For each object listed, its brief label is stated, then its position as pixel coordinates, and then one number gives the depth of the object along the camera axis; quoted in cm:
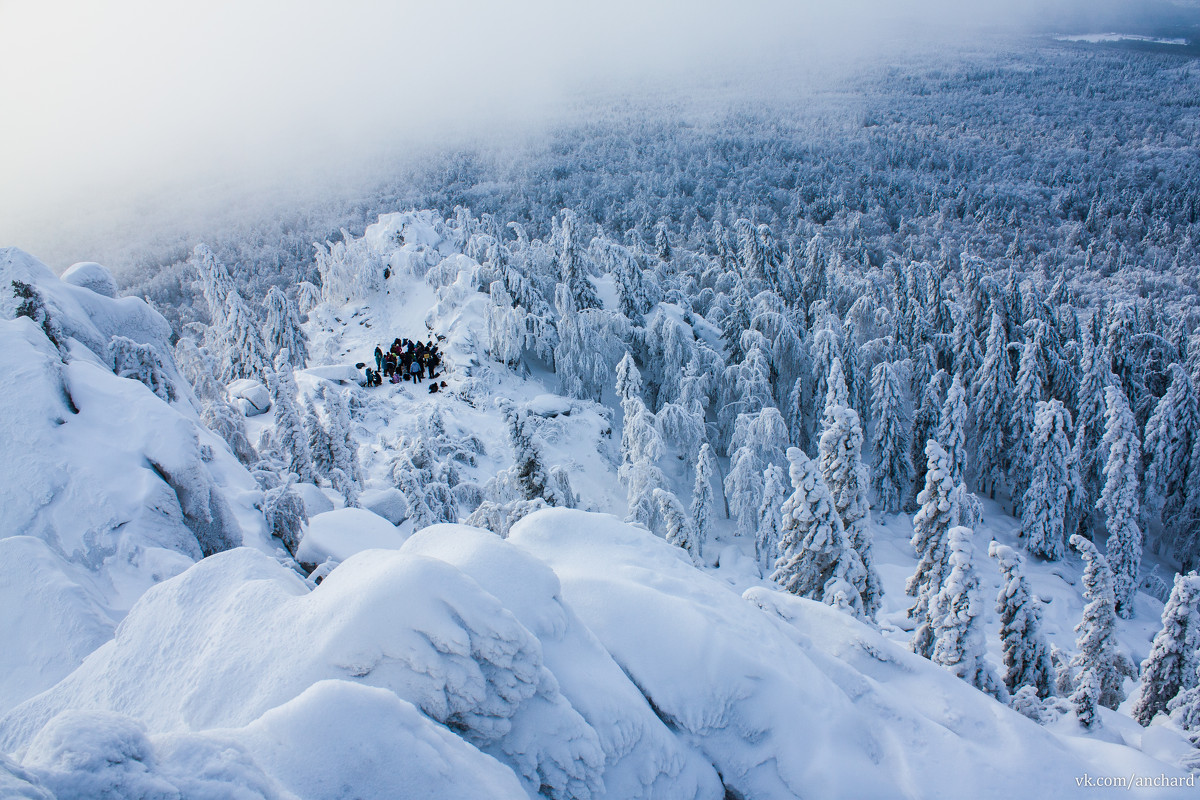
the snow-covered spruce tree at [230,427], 1786
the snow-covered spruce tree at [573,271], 3091
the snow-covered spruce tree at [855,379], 2923
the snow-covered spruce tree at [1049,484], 2439
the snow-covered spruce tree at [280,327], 3247
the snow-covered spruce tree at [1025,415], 2719
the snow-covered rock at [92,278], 1540
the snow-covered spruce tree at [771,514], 2006
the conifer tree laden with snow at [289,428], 1753
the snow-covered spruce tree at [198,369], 2352
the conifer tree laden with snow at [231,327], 3088
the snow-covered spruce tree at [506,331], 2852
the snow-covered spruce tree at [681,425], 2422
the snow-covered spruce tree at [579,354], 2861
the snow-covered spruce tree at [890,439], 2683
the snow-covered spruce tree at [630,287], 3250
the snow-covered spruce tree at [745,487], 2231
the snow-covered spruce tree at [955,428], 2458
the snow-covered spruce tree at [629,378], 2580
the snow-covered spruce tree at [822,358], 2753
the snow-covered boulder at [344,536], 1066
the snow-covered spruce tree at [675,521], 1770
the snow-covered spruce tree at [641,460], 1992
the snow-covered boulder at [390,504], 1661
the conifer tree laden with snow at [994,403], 2850
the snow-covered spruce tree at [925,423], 2762
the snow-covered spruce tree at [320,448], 1878
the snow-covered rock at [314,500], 1489
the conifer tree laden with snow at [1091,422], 2745
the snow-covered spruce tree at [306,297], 4003
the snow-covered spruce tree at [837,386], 2339
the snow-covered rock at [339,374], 2720
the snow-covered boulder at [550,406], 2691
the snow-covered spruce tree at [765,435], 2286
